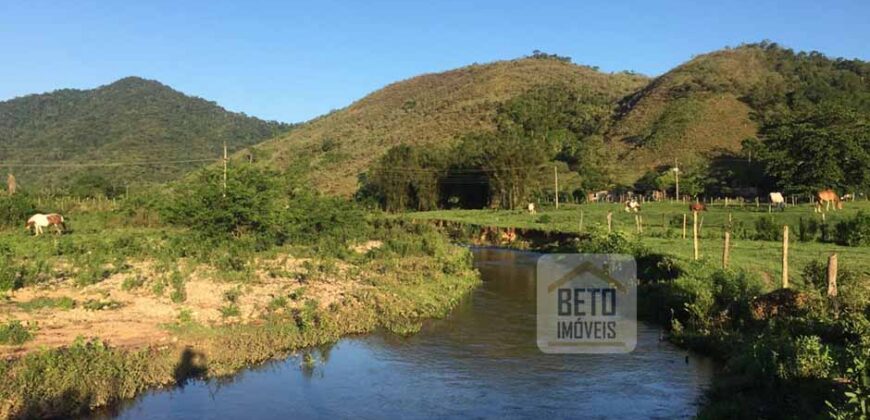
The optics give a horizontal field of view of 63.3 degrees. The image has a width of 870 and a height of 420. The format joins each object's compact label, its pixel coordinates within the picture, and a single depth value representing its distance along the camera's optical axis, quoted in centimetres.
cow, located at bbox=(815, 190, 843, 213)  3738
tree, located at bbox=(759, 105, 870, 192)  4266
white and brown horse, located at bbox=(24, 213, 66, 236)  3409
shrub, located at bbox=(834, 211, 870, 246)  2644
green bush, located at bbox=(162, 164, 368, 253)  2852
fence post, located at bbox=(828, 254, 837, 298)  1356
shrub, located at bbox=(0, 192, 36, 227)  3875
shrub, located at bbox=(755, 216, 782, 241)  2967
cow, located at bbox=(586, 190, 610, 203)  5875
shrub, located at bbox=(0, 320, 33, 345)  1288
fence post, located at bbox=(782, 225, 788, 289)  1523
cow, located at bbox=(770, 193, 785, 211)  4027
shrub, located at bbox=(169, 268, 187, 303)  1731
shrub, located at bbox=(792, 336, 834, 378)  945
